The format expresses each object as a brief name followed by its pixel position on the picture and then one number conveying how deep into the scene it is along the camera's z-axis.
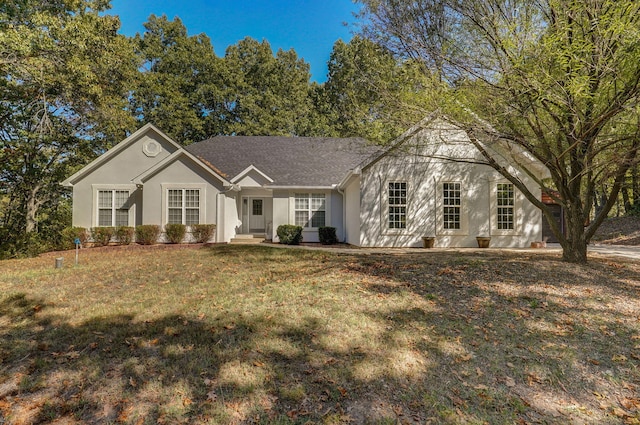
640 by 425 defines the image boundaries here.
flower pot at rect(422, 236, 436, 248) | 12.59
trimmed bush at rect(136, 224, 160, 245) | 13.41
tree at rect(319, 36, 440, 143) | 7.70
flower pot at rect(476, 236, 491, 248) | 12.62
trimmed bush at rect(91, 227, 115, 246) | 13.38
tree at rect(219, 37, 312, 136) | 28.50
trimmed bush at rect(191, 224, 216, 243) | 13.79
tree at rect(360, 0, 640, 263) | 5.55
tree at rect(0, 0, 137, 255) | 11.82
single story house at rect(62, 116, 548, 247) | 12.95
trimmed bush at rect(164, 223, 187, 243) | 13.56
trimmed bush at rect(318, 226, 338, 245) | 14.48
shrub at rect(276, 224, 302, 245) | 14.08
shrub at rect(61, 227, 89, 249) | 12.87
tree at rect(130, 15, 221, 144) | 25.78
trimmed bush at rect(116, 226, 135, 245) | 13.58
